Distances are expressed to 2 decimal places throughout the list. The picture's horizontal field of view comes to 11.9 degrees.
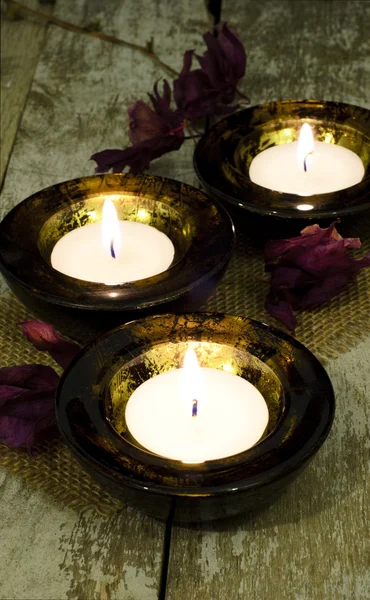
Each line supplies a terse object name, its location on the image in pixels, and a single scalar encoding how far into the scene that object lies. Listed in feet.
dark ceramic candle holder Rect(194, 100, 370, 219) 1.71
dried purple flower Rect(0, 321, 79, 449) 1.55
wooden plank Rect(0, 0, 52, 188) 2.08
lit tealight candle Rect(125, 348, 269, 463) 1.48
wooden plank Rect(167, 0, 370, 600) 1.45
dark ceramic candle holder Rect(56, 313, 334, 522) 1.41
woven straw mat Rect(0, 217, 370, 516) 1.55
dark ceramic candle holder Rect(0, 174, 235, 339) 1.59
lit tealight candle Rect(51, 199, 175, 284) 1.68
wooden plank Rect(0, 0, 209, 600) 1.46
